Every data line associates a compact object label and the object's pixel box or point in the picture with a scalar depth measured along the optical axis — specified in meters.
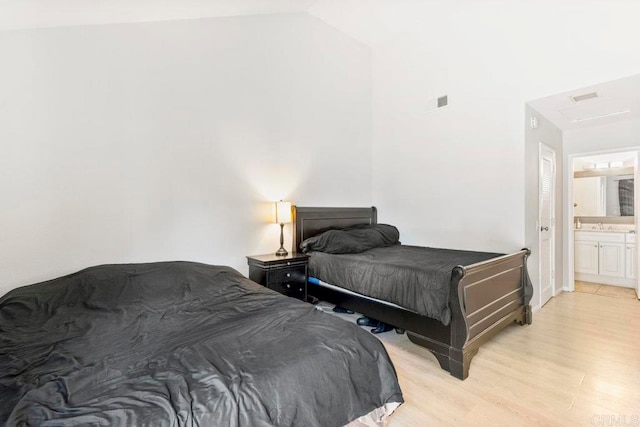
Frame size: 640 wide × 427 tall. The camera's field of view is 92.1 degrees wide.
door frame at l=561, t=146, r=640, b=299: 4.54
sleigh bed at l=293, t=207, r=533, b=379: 2.31
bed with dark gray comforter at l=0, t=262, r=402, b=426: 1.06
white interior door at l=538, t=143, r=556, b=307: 3.83
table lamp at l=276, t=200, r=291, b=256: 3.60
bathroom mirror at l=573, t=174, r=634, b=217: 5.03
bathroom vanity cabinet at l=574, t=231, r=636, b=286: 4.62
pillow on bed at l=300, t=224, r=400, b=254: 3.62
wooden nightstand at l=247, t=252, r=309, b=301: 3.25
